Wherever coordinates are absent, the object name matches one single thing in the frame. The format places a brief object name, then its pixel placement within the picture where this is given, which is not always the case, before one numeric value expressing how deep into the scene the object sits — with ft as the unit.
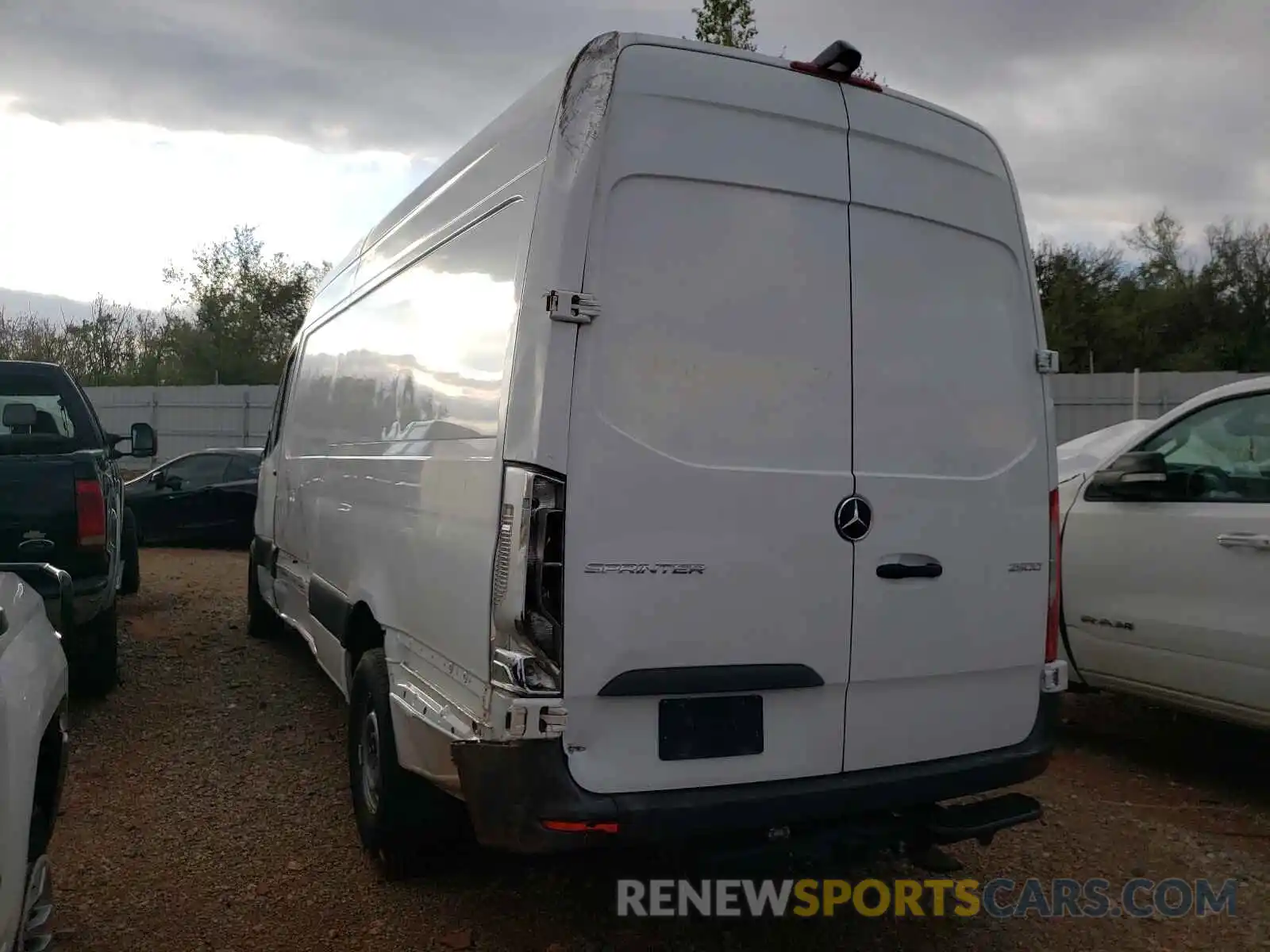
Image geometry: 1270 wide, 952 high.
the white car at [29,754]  7.95
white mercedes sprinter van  9.04
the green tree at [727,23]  44.96
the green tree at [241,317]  115.34
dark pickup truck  18.51
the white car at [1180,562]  14.99
